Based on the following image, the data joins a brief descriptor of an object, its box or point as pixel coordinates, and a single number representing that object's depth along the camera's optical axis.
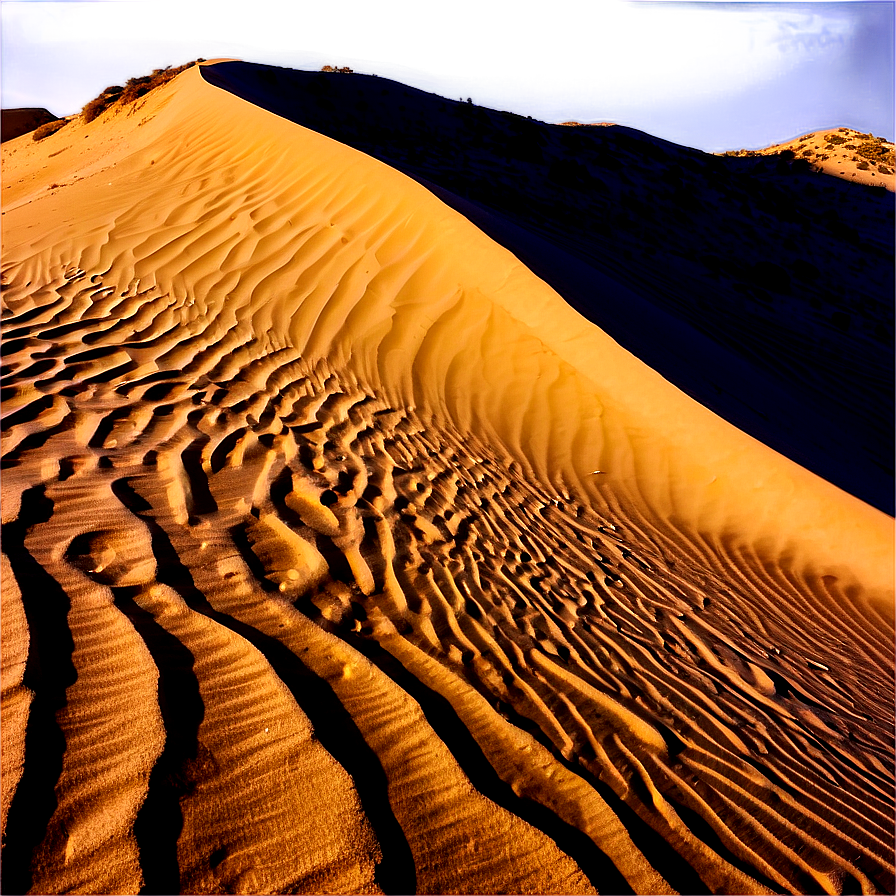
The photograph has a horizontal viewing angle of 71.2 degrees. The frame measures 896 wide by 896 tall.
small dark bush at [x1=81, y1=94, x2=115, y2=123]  17.45
